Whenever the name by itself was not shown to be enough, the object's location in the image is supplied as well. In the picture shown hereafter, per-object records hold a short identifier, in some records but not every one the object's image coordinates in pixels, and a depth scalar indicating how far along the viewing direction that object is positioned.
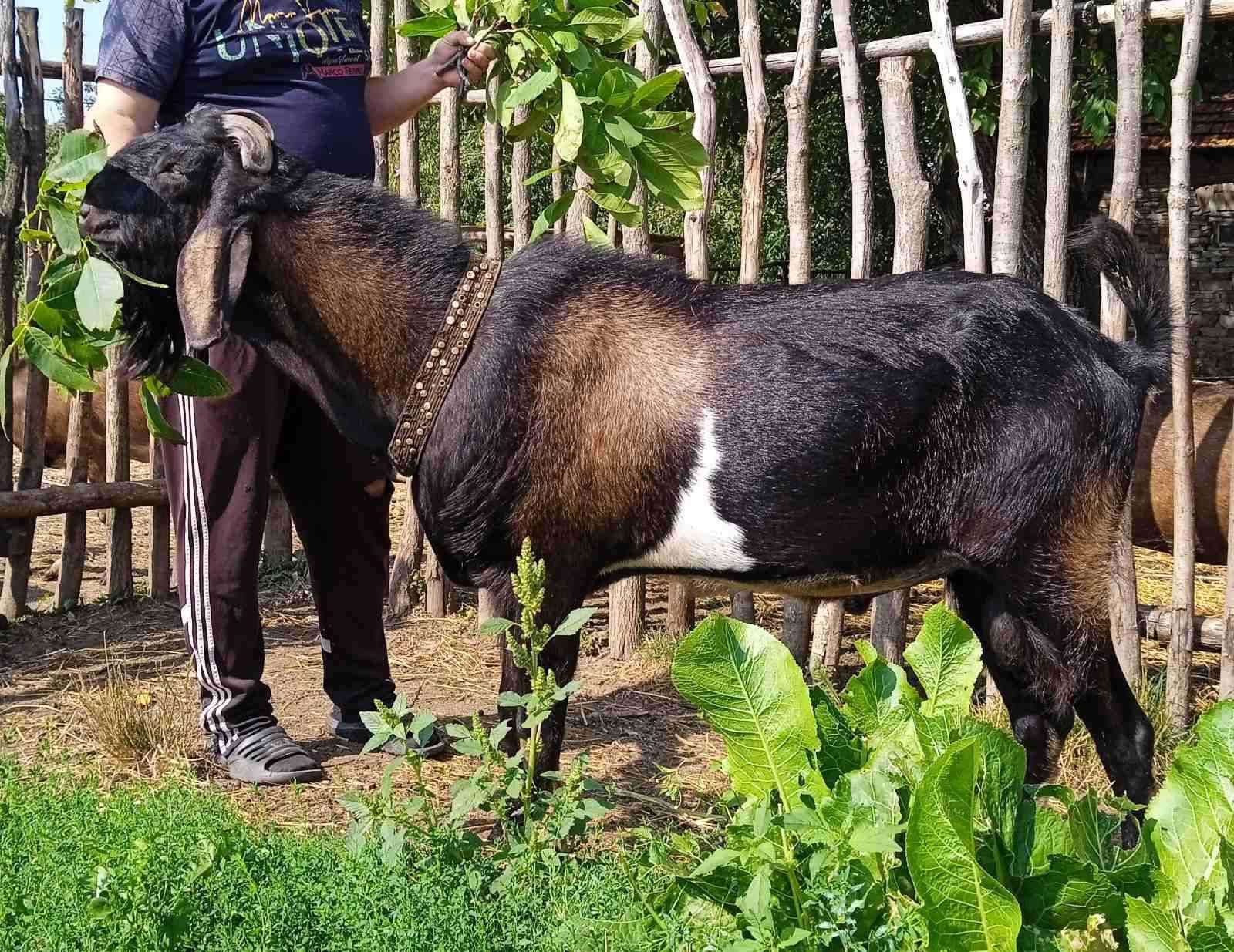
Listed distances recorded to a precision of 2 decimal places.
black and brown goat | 3.18
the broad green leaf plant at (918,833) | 2.07
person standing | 3.56
